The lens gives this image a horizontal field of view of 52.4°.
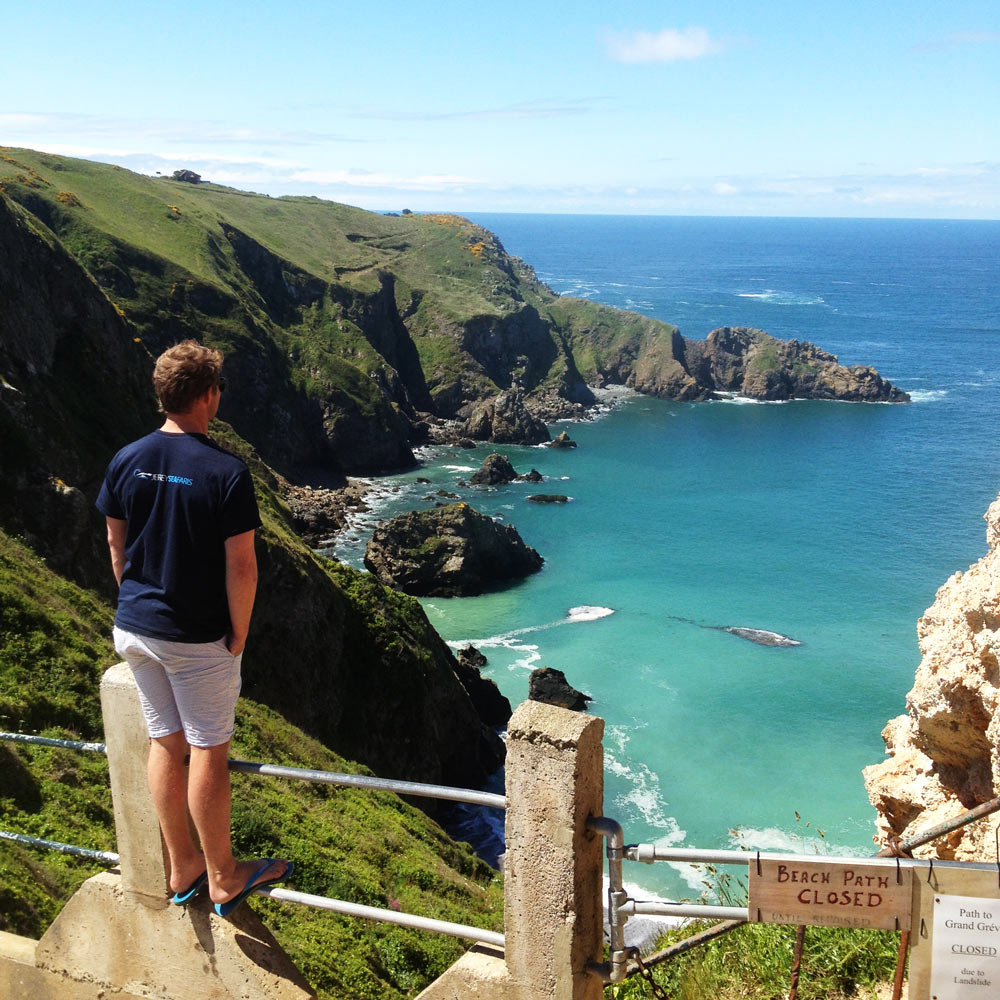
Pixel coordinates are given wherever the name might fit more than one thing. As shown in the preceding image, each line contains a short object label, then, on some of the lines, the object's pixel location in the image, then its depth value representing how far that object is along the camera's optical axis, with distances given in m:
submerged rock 58.69
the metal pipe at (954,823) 5.49
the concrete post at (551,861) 4.43
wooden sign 4.39
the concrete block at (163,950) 5.24
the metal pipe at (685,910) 4.40
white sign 4.30
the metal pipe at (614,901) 4.49
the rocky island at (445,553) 65.44
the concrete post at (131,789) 5.33
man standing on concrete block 5.02
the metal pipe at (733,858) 4.29
